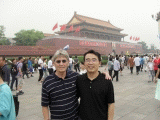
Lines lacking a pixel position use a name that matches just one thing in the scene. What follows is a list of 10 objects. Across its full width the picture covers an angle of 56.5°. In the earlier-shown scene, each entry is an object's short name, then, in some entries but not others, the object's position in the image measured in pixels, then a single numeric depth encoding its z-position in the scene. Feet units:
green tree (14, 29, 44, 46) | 110.11
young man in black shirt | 4.86
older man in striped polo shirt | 5.12
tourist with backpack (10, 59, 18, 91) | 19.41
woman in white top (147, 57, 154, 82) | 22.66
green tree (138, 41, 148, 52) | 229.66
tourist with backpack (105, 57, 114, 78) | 26.29
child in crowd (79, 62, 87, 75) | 17.23
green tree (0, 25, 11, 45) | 109.61
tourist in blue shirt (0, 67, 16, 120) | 4.42
